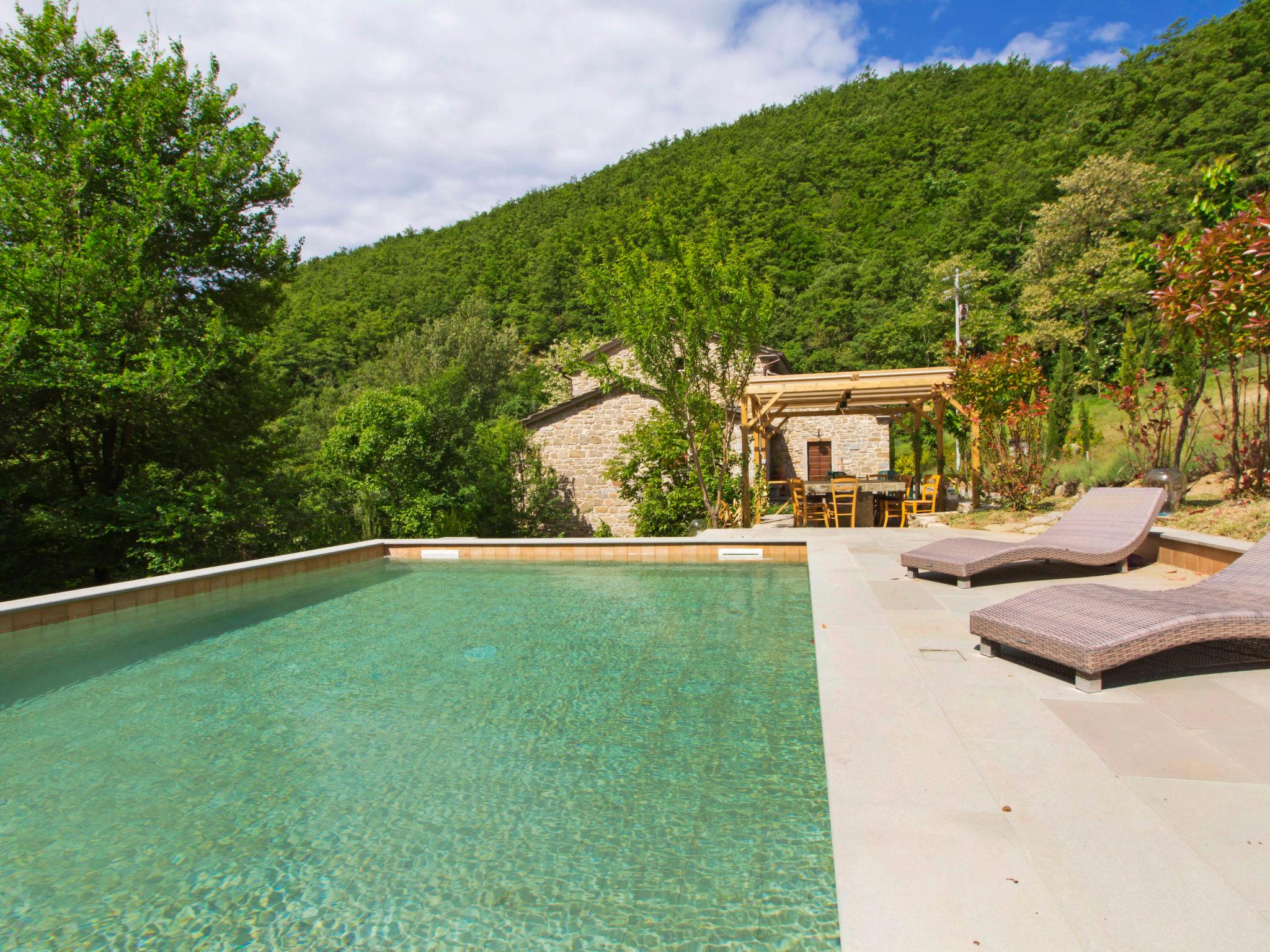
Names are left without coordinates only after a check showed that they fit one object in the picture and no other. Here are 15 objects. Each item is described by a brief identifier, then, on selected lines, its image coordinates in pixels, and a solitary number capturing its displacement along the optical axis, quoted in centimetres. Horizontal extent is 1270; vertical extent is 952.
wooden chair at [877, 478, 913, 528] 1169
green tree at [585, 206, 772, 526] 1052
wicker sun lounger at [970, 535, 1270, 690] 292
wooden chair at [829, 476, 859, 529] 1130
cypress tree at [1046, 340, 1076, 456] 1772
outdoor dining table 1129
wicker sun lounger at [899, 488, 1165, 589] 524
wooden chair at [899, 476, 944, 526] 1137
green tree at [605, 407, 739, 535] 1252
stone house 1634
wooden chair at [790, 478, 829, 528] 1197
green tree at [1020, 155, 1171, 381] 2589
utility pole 2298
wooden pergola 1097
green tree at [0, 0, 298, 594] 843
